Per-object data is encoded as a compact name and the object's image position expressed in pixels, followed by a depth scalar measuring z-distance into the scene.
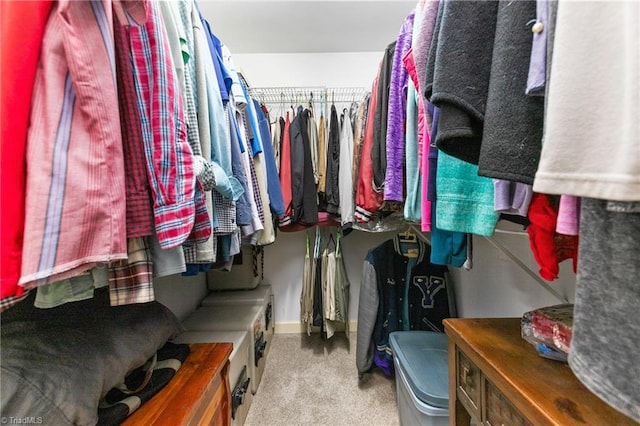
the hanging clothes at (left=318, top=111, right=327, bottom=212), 1.60
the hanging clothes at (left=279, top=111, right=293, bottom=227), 1.51
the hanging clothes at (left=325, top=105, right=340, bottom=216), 1.58
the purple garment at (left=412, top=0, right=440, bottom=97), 0.49
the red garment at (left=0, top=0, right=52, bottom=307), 0.30
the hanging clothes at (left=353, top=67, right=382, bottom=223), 1.11
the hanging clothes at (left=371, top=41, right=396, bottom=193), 0.98
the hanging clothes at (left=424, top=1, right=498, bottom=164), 0.38
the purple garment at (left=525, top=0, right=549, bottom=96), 0.29
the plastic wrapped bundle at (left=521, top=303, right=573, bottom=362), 0.51
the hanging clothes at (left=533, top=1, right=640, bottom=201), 0.22
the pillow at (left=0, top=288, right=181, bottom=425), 0.44
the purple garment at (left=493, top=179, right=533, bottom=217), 0.40
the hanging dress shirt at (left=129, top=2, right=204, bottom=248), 0.41
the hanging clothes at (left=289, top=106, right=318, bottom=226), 1.51
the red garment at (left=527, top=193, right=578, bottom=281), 0.38
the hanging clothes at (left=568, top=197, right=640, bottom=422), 0.22
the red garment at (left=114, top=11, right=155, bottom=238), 0.42
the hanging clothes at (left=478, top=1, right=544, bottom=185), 0.32
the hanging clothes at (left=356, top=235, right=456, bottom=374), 1.38
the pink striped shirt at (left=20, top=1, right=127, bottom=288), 0.31
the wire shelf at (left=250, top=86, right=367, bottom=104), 1.82
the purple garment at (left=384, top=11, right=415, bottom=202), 0.85
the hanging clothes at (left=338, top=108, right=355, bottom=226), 1.53
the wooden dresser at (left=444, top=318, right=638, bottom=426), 0.42
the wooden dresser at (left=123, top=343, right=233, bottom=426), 0.57
